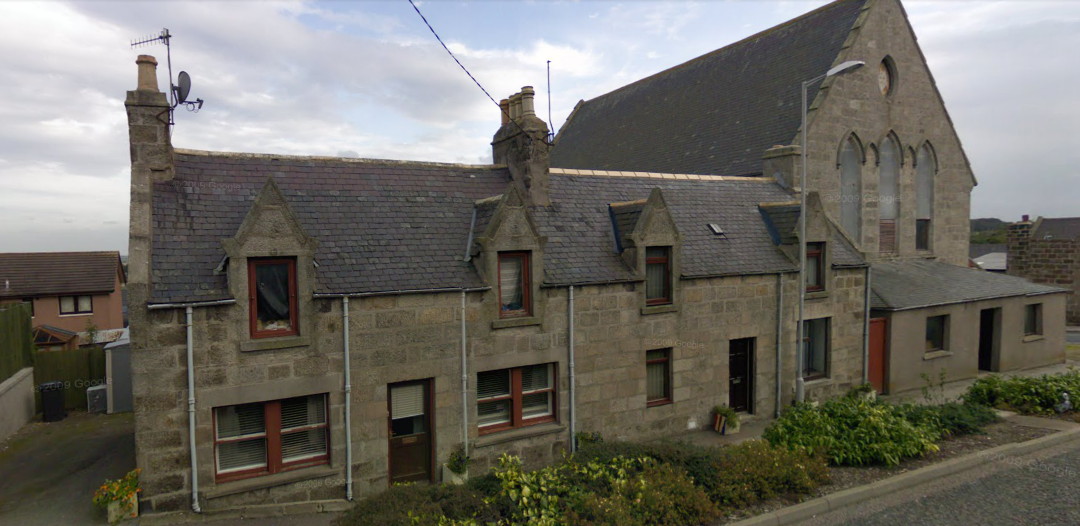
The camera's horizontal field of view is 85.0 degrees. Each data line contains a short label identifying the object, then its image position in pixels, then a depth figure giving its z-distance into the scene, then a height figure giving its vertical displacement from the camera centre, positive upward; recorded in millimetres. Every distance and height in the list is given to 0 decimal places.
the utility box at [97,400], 19219 -5043
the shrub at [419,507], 7887 -3724
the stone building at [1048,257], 35094 -1286
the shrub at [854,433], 11188 -3873
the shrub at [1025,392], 14906 -4083
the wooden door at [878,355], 19547 -3925
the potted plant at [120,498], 9945 -4282
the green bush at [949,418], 12711 -4022
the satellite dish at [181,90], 12211 +3215
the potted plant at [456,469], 12359 -4775
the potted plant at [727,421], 15516 -4813
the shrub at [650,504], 8039 -3788
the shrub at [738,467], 9531 -3884
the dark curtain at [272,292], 11008 -900
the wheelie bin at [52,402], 18062 -4791
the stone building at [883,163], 20969 +3003
